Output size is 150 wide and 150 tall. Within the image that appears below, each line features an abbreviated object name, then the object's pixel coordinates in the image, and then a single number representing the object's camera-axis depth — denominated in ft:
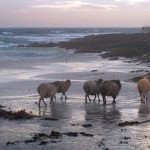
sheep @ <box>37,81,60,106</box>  58.95
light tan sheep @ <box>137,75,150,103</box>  61.50
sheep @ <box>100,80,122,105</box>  60.34
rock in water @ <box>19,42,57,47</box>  256.25
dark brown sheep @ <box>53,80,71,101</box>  66.13
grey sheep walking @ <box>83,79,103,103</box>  62.59
